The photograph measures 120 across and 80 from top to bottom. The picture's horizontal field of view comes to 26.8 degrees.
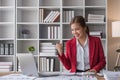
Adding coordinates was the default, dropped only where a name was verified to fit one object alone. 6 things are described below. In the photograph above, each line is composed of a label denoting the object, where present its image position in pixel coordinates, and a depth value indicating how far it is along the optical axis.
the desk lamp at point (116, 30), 4.43
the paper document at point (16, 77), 2.17
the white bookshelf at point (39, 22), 4.73
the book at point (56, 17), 4.74
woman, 2.77
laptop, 2.31
